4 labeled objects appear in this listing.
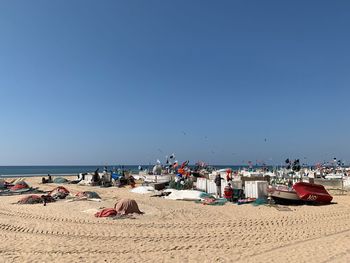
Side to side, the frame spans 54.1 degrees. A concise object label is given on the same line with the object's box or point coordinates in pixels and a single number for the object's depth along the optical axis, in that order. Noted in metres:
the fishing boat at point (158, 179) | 34.43
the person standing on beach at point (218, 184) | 22.75
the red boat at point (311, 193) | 19.22
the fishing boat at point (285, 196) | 19.05
